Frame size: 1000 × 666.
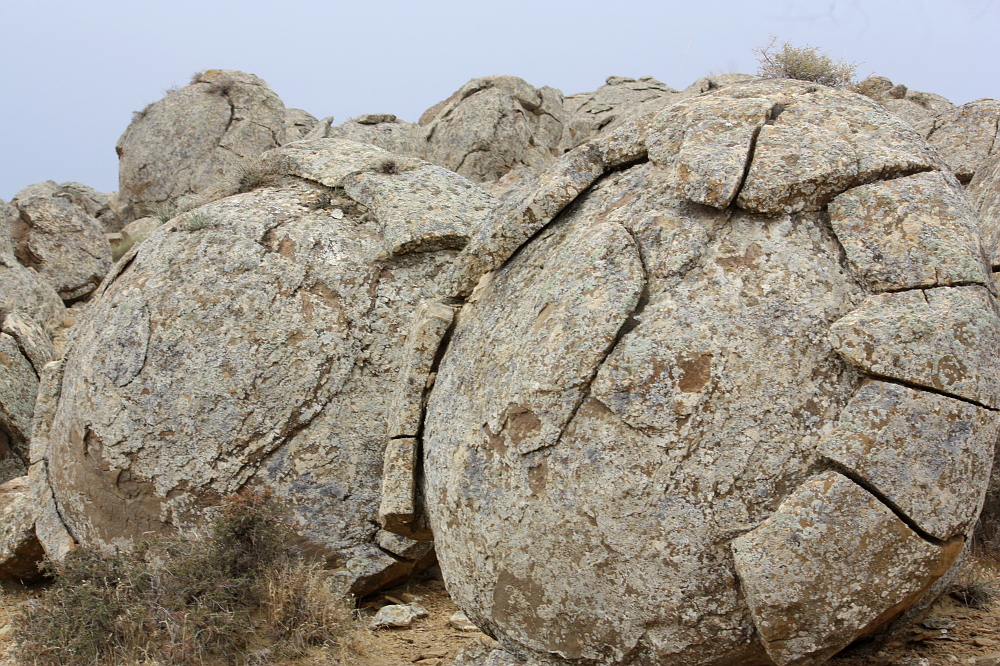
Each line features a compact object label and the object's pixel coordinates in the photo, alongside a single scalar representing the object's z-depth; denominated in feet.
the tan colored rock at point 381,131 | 58.90
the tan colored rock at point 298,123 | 77.92
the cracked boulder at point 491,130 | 52.42
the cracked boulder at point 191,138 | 60.75
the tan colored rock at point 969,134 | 28.50
